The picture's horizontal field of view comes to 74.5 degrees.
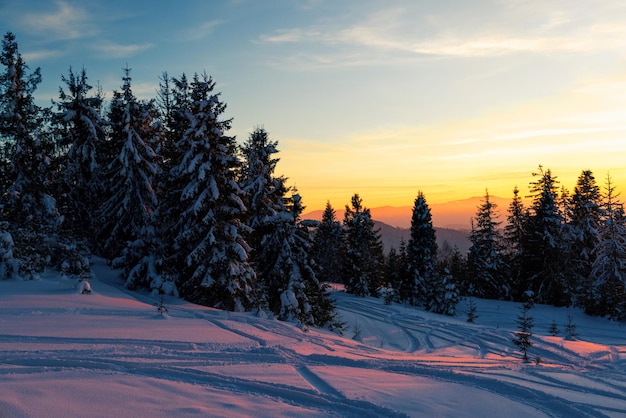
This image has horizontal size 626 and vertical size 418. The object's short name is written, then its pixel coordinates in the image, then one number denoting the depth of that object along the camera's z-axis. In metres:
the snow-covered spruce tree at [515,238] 43.46
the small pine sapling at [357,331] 21.77
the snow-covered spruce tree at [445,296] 36.47
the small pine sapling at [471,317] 30.55
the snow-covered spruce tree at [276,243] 22.58
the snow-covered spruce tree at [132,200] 21.72
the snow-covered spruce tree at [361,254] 46.31
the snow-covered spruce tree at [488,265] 44.34
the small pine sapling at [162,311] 14.06
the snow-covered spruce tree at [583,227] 37.59
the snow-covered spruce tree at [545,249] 37.91
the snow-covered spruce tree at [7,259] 17.55
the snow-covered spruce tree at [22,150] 23.95
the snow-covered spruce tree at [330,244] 65.88
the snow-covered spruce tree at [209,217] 19.17
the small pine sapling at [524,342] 13.46
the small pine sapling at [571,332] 21.28
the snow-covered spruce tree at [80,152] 28.27
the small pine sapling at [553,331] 22.78
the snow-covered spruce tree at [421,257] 44.47
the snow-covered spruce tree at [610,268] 30.09
